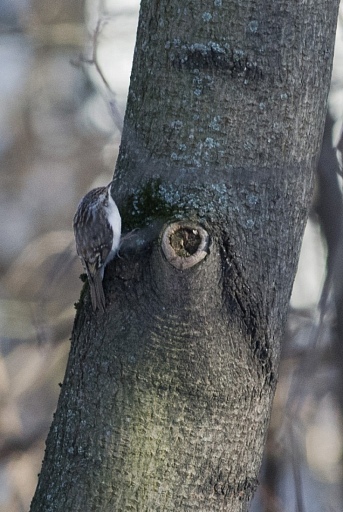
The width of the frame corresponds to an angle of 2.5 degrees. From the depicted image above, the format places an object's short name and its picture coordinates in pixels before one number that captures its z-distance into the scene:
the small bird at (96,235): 7.57
